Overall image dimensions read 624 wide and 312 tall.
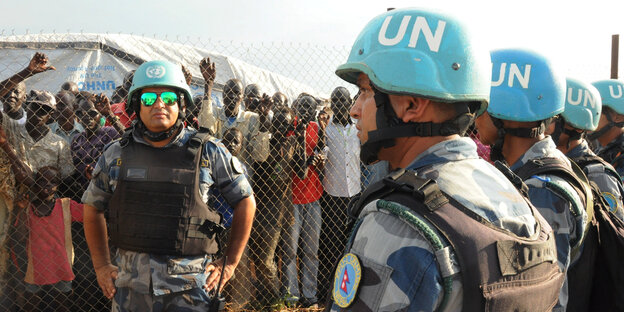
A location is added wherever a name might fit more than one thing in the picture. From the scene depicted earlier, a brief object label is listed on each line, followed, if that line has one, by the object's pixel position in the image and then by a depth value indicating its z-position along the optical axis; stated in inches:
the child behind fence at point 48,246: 151.8
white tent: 315.3
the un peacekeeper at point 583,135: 96.7
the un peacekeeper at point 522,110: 78.7
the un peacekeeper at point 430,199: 37.4
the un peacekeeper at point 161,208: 100.7
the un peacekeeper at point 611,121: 168.7
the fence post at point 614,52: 276.5
